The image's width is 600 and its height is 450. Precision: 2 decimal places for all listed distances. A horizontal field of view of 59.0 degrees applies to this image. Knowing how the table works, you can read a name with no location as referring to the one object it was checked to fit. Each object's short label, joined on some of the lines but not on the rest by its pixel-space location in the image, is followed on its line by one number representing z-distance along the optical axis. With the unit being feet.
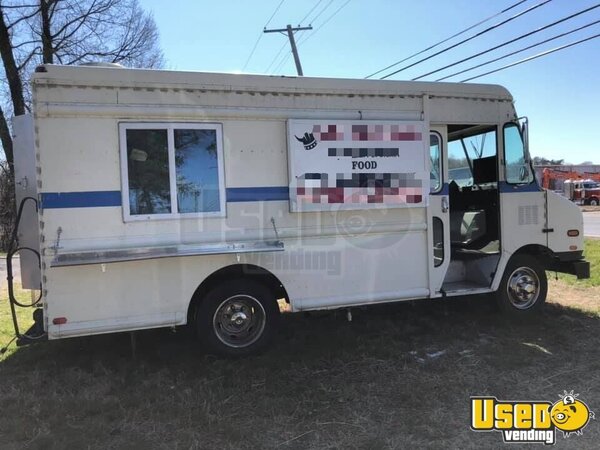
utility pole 71.97
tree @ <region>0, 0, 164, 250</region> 56.65
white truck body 15.43
